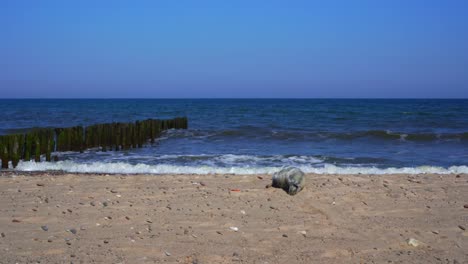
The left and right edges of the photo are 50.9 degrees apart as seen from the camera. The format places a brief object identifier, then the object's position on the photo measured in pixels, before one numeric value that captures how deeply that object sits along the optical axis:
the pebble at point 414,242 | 5.42
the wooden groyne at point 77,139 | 13.09
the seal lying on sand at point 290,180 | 7.52
